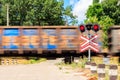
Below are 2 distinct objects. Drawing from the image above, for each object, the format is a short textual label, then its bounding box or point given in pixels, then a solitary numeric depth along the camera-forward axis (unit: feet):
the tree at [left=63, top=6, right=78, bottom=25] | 208.48
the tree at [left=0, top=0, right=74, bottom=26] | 193.10
